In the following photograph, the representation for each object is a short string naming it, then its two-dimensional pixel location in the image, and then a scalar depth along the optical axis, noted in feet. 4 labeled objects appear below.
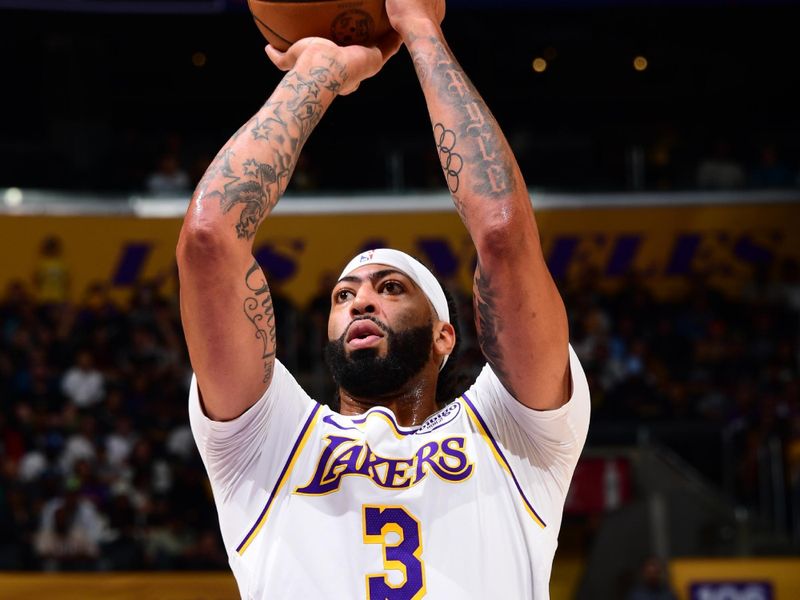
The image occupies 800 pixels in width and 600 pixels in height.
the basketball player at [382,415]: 8.86
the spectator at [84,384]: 40.37
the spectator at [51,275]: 45.88
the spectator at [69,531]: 33.17
